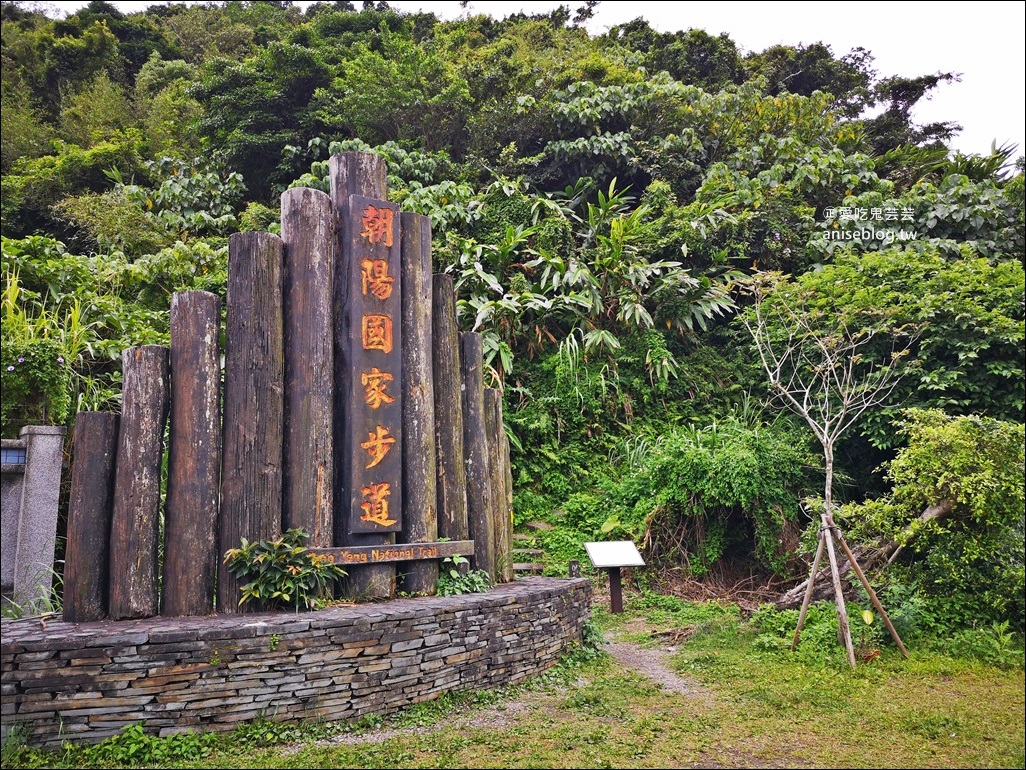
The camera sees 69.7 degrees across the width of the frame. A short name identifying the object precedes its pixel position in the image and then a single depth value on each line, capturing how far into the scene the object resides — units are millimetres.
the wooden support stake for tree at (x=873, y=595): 6457
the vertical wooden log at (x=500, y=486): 7043
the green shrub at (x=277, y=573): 5246
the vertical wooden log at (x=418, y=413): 6141
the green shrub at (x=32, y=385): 6465
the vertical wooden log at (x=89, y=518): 4992
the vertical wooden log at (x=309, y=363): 5633
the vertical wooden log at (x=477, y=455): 6734
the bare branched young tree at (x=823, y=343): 8953
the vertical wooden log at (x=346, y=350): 5793
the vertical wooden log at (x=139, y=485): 5078
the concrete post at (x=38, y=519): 5582
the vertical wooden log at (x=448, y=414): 6520
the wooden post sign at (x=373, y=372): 5840
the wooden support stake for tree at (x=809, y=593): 6648
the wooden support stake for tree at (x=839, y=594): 6387
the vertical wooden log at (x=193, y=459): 5191
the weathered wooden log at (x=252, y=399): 5410
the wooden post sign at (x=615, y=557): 8172
